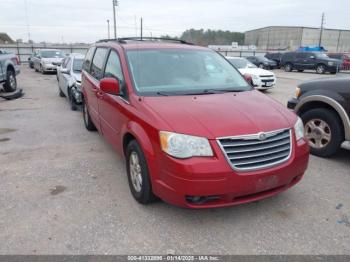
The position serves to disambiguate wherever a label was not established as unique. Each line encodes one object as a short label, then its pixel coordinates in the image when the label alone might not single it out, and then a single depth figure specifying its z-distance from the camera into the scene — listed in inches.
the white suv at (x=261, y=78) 500.4
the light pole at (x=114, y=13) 1205.1
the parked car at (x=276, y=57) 1104.2
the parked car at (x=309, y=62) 885.2
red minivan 105.0
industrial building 2972.4
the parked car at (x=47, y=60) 754.8
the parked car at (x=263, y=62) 1015.0
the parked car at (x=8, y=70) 407.5
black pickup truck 174.2
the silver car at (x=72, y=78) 314.3
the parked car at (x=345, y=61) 931.3
